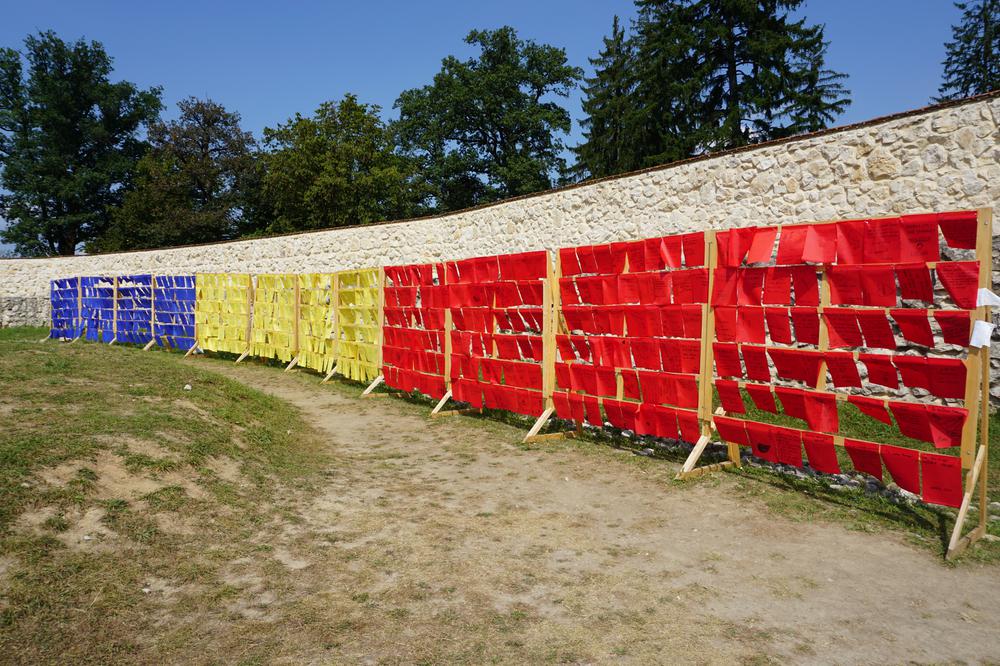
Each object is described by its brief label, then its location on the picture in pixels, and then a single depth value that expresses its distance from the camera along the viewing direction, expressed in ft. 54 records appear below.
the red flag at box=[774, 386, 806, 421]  19.16
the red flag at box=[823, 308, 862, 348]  18.31
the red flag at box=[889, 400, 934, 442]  16.53
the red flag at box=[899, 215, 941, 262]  16.69
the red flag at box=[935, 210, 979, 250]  15.96
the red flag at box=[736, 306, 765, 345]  20.51
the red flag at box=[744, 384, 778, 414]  20.11
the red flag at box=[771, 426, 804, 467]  19.26
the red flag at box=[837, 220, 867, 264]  18.11
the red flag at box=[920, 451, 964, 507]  15.70
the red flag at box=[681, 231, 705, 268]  21.77
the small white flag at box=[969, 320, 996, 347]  14.93
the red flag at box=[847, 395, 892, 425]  17.33
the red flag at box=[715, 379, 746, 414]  21.03
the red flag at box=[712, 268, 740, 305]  21.01
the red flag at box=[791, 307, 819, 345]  18.89
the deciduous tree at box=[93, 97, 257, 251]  141.28
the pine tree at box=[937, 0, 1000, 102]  105.63
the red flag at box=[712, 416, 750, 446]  20.86
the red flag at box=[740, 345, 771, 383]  20.31
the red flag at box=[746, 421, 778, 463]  19.93
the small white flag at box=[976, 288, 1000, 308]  15.10
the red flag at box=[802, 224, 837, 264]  18.72
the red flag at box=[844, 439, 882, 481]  17.46
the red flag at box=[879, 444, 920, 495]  16.52
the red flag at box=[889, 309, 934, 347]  16.83
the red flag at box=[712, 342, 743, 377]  21.02
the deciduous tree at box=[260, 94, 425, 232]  128.47
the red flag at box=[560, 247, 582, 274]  26.81
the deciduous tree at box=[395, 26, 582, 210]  137.90
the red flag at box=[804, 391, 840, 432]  18.60
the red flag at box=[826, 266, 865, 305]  18.19
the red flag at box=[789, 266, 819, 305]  19.10
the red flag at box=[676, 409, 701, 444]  22.06
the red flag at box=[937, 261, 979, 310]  15.79
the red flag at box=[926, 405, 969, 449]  15.87
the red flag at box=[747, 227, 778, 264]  19.83
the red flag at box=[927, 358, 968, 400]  15.98
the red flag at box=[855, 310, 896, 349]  17.57
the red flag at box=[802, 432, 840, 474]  18.52
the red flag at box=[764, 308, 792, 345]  19.65
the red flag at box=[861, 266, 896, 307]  17.46
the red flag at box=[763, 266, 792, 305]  19.76
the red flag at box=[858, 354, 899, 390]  17.17
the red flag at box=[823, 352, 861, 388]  18.08
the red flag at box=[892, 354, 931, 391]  16.60
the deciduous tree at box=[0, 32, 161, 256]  151.64
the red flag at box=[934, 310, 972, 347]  15.94
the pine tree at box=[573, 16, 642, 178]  100.83
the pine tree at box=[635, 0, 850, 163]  86.07
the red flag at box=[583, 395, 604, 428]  25.79
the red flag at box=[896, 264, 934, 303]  16.79
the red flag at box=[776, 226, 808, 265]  19.12
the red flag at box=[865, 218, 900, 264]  17.43
